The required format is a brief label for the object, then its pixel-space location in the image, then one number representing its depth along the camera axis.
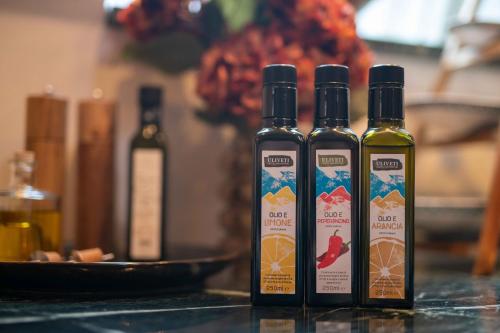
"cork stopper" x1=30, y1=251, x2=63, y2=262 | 0.77
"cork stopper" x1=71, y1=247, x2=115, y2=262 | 0.78
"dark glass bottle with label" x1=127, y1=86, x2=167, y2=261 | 1.03
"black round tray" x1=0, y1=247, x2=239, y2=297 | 0.69
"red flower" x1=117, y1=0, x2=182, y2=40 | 1.08
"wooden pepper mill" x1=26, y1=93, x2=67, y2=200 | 1.01
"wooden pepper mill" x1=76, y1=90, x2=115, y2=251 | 1.07
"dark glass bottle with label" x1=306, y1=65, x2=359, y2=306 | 0.68
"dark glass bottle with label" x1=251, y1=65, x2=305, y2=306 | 0.68
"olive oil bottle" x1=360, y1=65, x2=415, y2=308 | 0.67
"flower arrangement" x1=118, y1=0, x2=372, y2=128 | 1.00
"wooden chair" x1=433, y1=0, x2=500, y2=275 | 1.13
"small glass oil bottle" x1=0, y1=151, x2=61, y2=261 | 0.78
